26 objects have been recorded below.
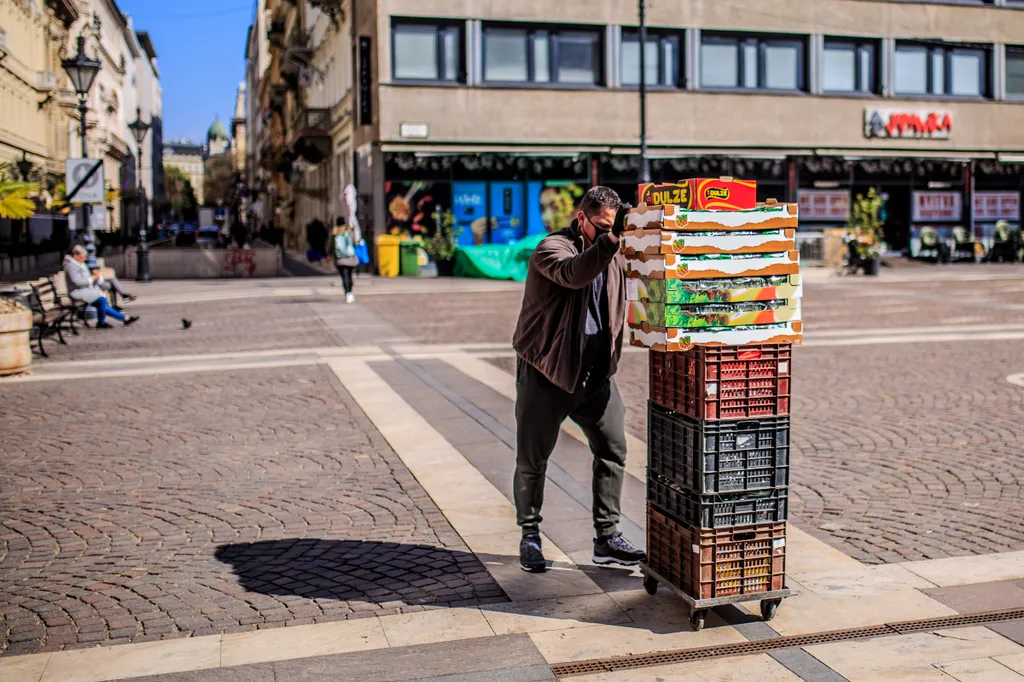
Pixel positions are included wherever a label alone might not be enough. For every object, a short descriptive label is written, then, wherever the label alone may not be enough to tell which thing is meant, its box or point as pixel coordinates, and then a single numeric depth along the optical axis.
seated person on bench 18.23
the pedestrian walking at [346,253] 22.42
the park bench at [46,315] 15.77
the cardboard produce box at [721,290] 4.84
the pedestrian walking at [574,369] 5.51
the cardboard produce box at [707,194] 4.82
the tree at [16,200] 13.34
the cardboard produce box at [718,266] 4.83
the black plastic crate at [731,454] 4.88
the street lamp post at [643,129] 31.66
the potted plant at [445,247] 32.88
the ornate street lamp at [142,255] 32.43
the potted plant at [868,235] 32.22
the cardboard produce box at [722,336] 4.84
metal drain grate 4.57
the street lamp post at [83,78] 21.50
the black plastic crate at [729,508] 4.91
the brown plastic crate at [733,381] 4.86
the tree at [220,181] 150.19
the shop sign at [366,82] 34.19
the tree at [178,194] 180.62
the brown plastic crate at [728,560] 4.92
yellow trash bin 33.72
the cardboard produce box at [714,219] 4.80
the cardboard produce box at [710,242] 4.83
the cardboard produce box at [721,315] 4.85
